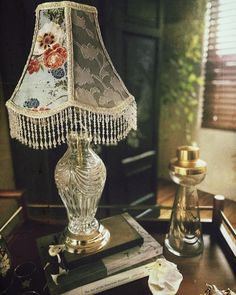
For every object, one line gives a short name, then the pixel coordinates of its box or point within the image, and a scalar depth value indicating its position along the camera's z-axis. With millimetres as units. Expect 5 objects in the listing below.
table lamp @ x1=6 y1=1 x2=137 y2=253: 512
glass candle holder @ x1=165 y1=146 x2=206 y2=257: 729
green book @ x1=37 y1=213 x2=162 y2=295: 578
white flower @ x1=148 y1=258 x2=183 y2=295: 547
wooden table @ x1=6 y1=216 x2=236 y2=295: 623
